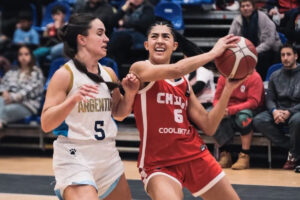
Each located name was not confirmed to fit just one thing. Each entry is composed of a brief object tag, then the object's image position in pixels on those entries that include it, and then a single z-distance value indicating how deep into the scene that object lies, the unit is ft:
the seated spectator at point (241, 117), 35.74
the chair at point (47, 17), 52.30
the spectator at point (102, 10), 42.14
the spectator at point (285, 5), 39.68
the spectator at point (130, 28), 42.85
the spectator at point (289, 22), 38.69
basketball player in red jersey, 18.54
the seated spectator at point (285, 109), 34.38
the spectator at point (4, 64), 47.26
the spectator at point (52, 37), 46.61
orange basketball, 17.54
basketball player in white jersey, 17.25
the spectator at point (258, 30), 39.03
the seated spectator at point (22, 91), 42.45
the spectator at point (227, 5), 46.45
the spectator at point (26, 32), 49.11
